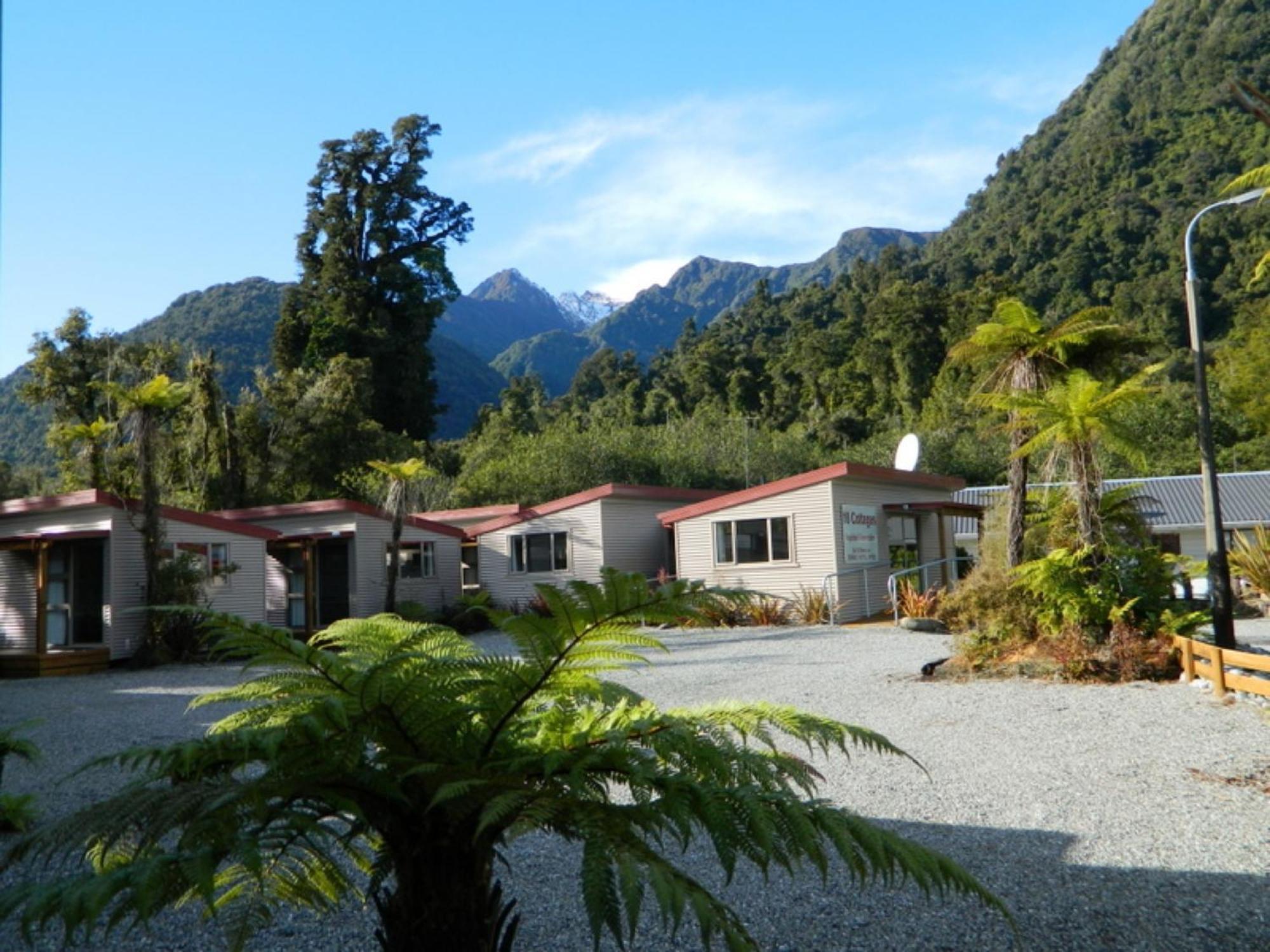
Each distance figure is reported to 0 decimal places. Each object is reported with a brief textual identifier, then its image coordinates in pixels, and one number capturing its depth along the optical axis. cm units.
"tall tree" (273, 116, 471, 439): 4472
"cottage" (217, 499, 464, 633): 2003
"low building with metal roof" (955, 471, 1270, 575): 2850
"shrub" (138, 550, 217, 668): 1514
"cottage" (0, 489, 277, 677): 1534
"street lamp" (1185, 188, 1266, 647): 1035
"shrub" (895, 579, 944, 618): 1653
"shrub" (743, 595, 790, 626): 1808
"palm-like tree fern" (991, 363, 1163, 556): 1069
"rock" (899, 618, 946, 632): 1555
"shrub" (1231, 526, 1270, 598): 1356
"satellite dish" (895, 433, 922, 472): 2095
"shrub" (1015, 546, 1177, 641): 1060
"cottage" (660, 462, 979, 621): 1858
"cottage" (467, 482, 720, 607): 2147
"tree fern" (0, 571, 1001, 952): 221
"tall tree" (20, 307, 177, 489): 3112
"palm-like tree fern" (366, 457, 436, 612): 1841
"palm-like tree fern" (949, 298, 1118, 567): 1316
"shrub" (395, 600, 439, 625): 1933
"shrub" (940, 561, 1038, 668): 1115
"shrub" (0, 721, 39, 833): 507
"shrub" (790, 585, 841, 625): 1814
